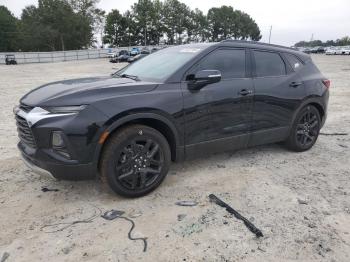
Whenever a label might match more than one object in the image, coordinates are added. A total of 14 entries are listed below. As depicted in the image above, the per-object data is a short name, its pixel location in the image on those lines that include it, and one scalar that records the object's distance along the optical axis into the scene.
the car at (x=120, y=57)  39.75
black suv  3.32
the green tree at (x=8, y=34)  74.31
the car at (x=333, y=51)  58.83
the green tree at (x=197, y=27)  96.06
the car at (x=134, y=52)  45.88
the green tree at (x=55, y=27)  71.75
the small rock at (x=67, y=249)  2.84
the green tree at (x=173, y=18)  92.75
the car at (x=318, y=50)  70.12
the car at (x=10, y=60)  45.19
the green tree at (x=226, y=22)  102.69
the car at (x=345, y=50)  56.81
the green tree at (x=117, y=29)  87.22
